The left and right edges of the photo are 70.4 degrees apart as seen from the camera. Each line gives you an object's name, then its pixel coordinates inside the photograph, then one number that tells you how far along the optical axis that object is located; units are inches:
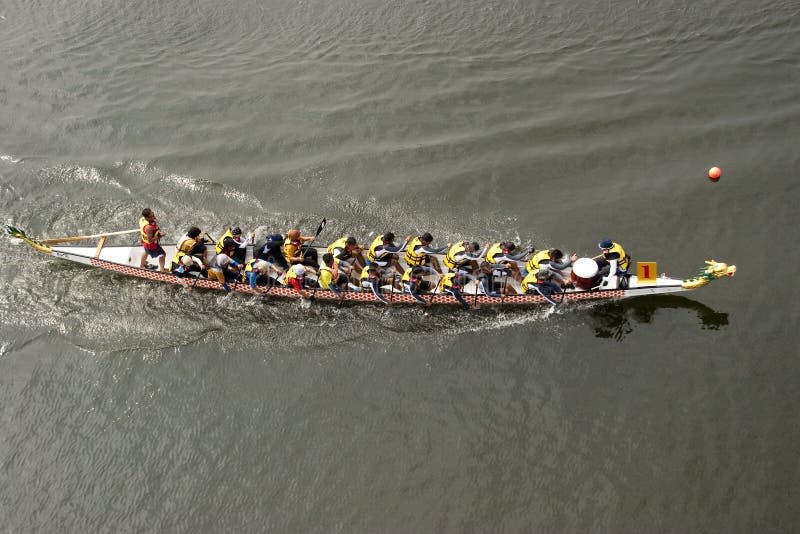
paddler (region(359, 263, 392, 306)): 576.1
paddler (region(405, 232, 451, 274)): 562.6
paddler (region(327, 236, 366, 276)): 581.0
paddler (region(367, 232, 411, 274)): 566.3
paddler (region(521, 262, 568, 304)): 555.2
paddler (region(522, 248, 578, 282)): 542.9
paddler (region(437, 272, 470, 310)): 568.1
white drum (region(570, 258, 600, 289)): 542.9
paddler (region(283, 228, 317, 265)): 590.0
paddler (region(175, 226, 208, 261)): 588.7
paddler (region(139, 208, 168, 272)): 598.2
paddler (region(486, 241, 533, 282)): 554.6
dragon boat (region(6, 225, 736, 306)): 548.4
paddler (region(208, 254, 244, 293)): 593.0
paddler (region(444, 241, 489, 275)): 558.3
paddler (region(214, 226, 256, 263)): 592.4
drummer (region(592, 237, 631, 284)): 551.2
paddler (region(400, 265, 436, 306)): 571.5
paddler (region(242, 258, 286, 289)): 589.3
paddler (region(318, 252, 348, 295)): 583.2
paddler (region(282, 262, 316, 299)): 575.2
